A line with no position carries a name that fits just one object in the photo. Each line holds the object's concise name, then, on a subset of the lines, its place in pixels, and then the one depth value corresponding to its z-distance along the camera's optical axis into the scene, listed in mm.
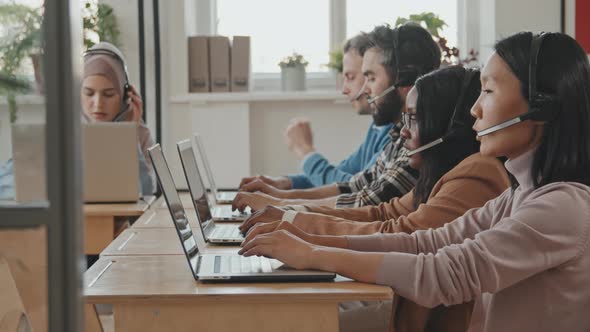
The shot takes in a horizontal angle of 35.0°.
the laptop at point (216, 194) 3439
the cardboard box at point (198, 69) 5211
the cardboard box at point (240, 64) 5148
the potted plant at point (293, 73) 5328
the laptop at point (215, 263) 1659
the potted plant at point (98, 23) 4980
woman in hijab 3789
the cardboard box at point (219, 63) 5168
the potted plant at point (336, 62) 5160
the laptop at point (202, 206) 2316
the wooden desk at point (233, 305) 1557
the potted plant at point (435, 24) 4991
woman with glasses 2014
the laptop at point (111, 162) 3264
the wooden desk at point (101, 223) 3104
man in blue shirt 3559
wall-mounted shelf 5203
